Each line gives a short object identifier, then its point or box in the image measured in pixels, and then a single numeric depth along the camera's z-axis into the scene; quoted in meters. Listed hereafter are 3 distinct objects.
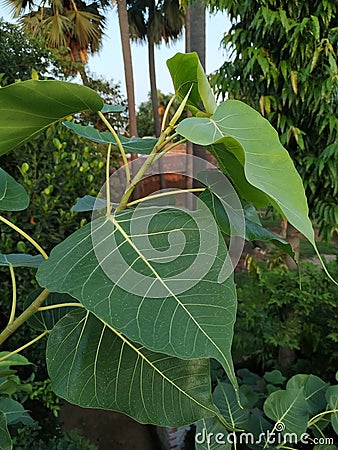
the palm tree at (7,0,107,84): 4.61
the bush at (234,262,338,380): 1.37
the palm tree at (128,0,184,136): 5.26
